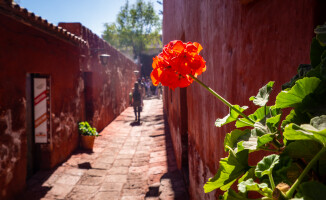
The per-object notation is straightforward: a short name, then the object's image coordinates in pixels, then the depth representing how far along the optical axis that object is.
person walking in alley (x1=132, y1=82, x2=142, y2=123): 11.06
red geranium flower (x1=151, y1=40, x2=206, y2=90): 0.79
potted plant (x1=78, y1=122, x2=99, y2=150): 7.00
